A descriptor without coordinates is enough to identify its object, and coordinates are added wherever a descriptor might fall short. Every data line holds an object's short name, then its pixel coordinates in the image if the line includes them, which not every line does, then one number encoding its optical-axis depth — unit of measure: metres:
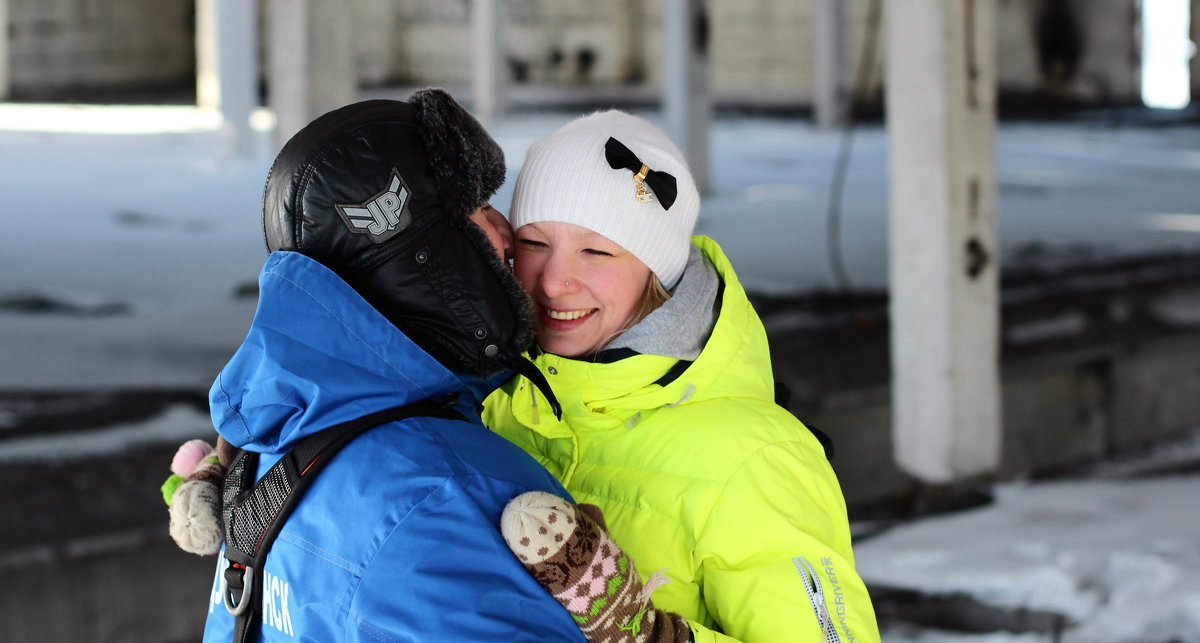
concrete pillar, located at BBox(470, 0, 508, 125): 15.22
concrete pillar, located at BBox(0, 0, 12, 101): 17.39
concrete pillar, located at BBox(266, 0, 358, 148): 9.81
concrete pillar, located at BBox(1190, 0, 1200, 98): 18.20
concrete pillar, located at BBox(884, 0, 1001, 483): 4.94
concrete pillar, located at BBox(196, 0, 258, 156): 11.04
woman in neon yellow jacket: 1.65
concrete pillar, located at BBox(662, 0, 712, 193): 10.03
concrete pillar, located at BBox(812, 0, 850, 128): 15.16
